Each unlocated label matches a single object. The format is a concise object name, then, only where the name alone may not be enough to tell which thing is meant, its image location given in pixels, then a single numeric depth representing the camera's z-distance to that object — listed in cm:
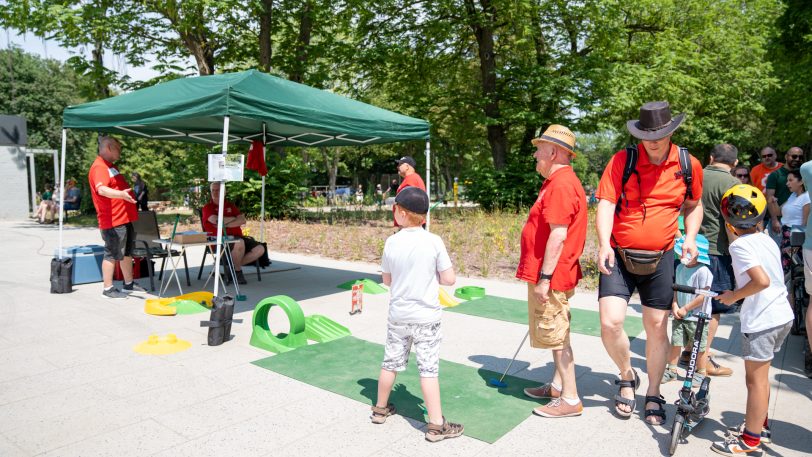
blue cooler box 830
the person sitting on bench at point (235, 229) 810
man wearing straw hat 346
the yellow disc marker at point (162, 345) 515
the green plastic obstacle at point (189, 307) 668
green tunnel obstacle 533
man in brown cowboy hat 351
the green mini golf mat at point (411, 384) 377
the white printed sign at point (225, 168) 573
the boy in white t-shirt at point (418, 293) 336
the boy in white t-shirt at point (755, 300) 304
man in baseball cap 790
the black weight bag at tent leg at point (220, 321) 534
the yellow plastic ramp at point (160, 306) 652
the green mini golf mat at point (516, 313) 616
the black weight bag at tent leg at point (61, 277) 767
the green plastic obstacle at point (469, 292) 779
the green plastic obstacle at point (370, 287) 814
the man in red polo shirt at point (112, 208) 705
